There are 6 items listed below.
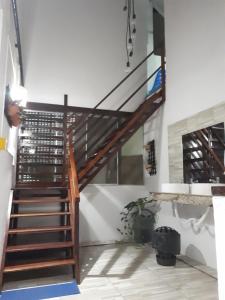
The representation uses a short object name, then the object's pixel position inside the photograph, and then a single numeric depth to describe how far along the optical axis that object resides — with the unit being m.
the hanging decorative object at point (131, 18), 5.91
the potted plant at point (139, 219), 5.04
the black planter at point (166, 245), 3.57
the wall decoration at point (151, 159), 5.30
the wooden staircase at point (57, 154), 3.98
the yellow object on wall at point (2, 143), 2.65
